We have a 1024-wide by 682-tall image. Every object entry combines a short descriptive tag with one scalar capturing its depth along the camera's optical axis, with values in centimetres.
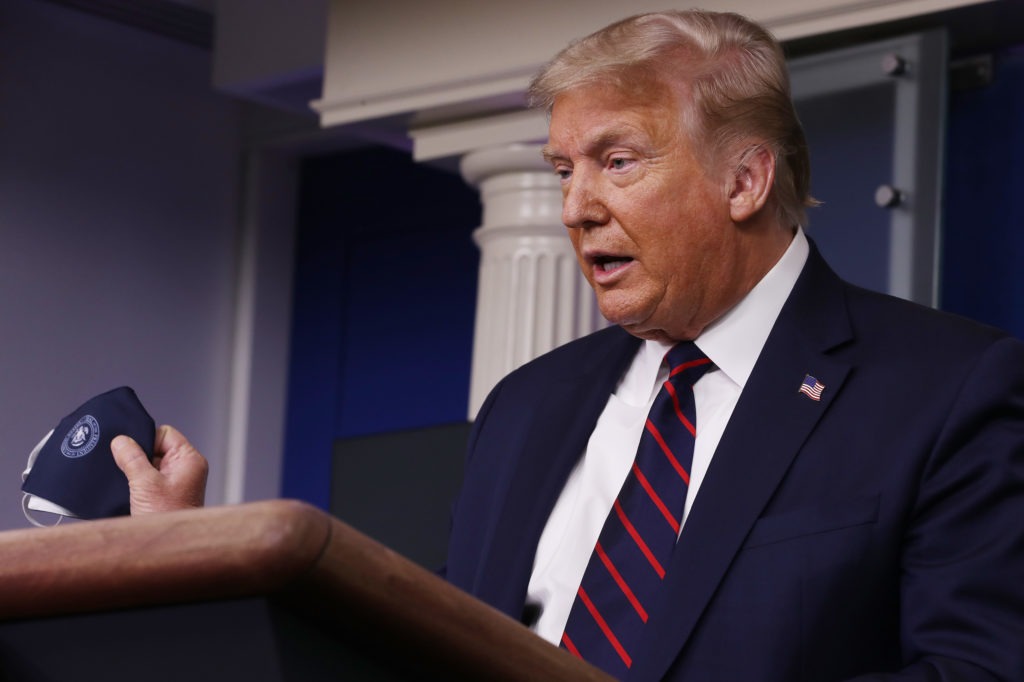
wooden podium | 143
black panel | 307
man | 206
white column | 335
